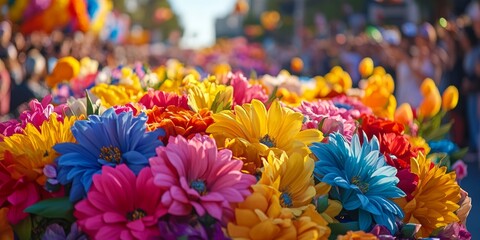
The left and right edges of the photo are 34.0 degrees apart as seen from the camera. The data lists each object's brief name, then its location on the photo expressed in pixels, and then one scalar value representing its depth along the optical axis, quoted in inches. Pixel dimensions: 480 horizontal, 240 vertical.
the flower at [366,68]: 202.2
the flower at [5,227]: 70.6
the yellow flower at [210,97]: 90.2
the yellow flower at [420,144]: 103.9
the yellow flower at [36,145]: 72.6
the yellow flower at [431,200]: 80.0
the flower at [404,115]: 128.0
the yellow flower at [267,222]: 66.6
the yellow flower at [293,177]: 72.4
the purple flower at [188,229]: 65.8
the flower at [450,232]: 79.5
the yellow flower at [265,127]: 79.2
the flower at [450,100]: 144.1
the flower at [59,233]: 68.3
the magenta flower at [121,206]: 66.2
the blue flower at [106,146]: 71.6
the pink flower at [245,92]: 102.7
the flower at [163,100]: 92.1
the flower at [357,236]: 66.3
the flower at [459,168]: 118.4
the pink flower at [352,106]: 111.6
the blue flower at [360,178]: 74.5
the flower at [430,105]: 139.3
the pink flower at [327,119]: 89.8
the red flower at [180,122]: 78.6
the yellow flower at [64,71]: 177.8
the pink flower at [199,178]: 66.2
